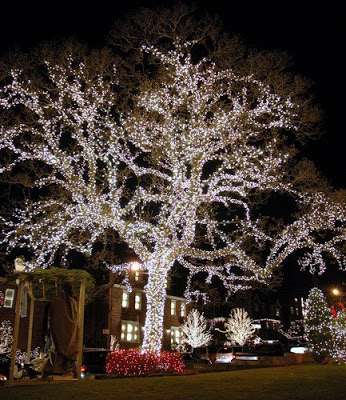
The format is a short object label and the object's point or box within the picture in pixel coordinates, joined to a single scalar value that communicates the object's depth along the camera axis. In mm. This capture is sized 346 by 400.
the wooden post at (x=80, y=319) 11125
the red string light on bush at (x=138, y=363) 14172
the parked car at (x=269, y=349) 31002
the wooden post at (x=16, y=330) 10373
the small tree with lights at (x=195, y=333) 41531
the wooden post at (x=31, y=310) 12830
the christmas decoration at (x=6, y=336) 28362
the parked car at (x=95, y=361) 18422
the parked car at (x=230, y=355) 25930
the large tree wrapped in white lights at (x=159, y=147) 15180
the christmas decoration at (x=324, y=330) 21422
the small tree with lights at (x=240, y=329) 45034
